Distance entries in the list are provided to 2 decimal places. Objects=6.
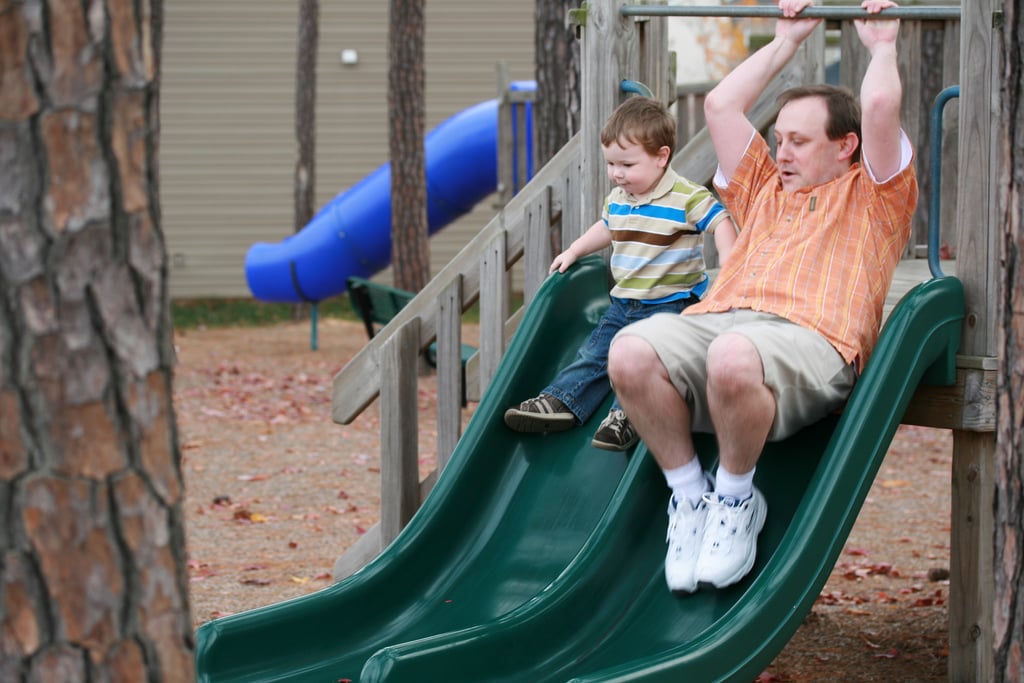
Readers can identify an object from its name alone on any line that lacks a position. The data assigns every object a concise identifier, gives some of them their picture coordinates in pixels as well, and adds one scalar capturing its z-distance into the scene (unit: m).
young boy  7.96
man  6.65
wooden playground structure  7.71
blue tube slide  27.34
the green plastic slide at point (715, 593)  6.27
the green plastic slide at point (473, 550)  7.42
